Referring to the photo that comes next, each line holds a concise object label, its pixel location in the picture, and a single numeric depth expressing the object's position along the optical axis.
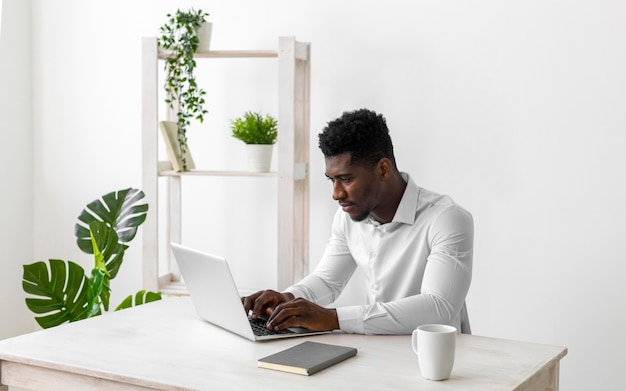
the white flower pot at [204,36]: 3.49
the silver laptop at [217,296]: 1.96
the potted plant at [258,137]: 3.49
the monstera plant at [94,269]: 3.14
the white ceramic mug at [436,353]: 1.63
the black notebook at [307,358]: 1.69
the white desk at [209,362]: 1.64
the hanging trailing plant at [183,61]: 3.45
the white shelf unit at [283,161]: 3.34
